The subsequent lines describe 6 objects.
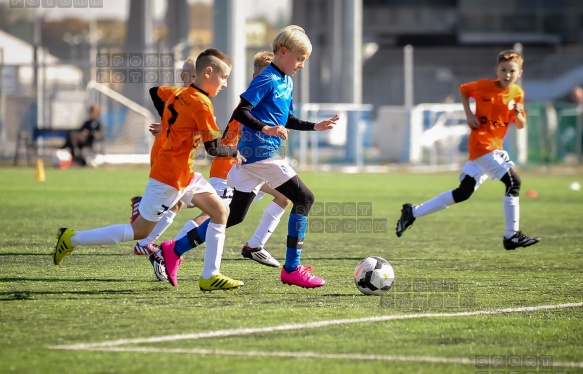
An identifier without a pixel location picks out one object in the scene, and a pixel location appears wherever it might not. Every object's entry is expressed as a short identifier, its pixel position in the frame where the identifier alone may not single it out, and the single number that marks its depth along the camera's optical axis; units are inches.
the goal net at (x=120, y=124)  2235.5
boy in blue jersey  608.1
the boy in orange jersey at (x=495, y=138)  818.8
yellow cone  1621.8
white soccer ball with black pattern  585.6
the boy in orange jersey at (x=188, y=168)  565.9
